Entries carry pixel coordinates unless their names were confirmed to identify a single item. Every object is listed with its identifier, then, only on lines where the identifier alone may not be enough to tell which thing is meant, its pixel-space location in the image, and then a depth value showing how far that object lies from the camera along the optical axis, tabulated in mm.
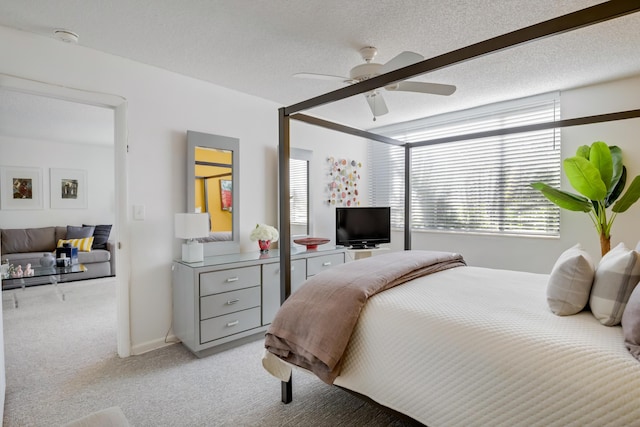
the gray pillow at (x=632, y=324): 1079
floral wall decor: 4383
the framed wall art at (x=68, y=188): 5875
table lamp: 2680
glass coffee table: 3777
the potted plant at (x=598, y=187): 2561
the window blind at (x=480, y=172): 3396
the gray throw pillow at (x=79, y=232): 5602
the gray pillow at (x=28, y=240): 5090
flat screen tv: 3957
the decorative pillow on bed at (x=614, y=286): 1292
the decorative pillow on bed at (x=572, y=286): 1408
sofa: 4984
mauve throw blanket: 1546
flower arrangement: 3254
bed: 1037
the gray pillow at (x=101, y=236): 5809
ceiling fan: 2158
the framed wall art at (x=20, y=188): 5406
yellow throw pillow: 5418
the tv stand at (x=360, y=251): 3900
